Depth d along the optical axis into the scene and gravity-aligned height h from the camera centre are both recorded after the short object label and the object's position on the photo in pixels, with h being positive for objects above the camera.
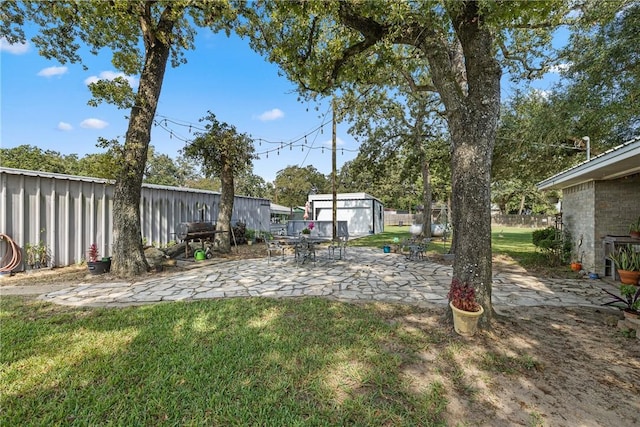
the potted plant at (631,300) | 3.46 -1.10
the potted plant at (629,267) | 4.91 -0.96
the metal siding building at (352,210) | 21.62 +0.18
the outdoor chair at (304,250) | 7.95 -1.05
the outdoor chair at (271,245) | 8.03 -0.97
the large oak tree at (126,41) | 6.17 +4.15
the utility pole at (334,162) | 13.12 +2.35
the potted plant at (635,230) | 5.70 -0.37
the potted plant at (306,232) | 8.90 -0.61
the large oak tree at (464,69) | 3.06 +1.73
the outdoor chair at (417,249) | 8.49 -1.09
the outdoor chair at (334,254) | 8.90 -1.39
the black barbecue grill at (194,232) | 8.85 -0.63
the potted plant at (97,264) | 6.36 -1.16
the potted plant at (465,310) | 3.24 -1.12
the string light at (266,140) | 9.64 +3.07
